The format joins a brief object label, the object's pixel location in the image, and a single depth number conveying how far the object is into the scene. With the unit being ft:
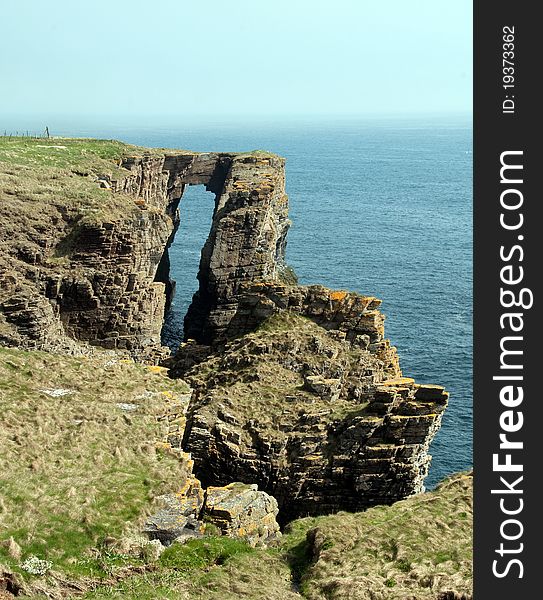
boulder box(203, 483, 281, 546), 126.00
